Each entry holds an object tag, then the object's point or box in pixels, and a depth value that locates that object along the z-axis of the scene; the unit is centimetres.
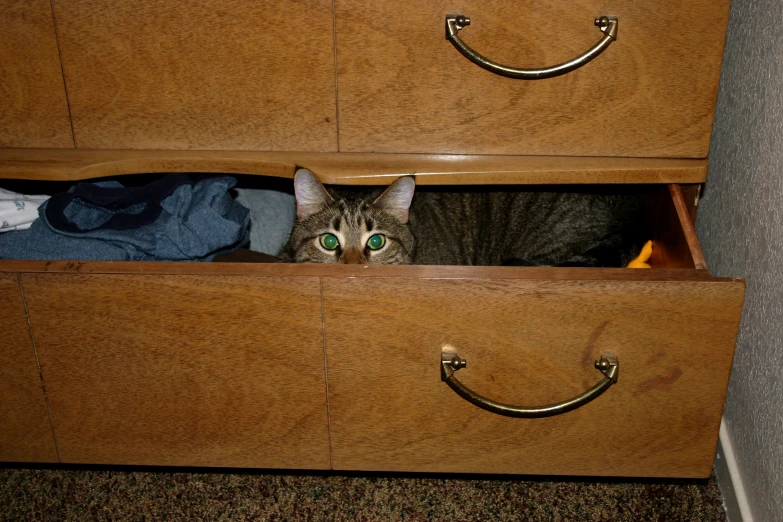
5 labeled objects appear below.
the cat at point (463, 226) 105
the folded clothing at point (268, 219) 121
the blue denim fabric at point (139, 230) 93
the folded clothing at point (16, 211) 94
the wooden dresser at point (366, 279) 78
